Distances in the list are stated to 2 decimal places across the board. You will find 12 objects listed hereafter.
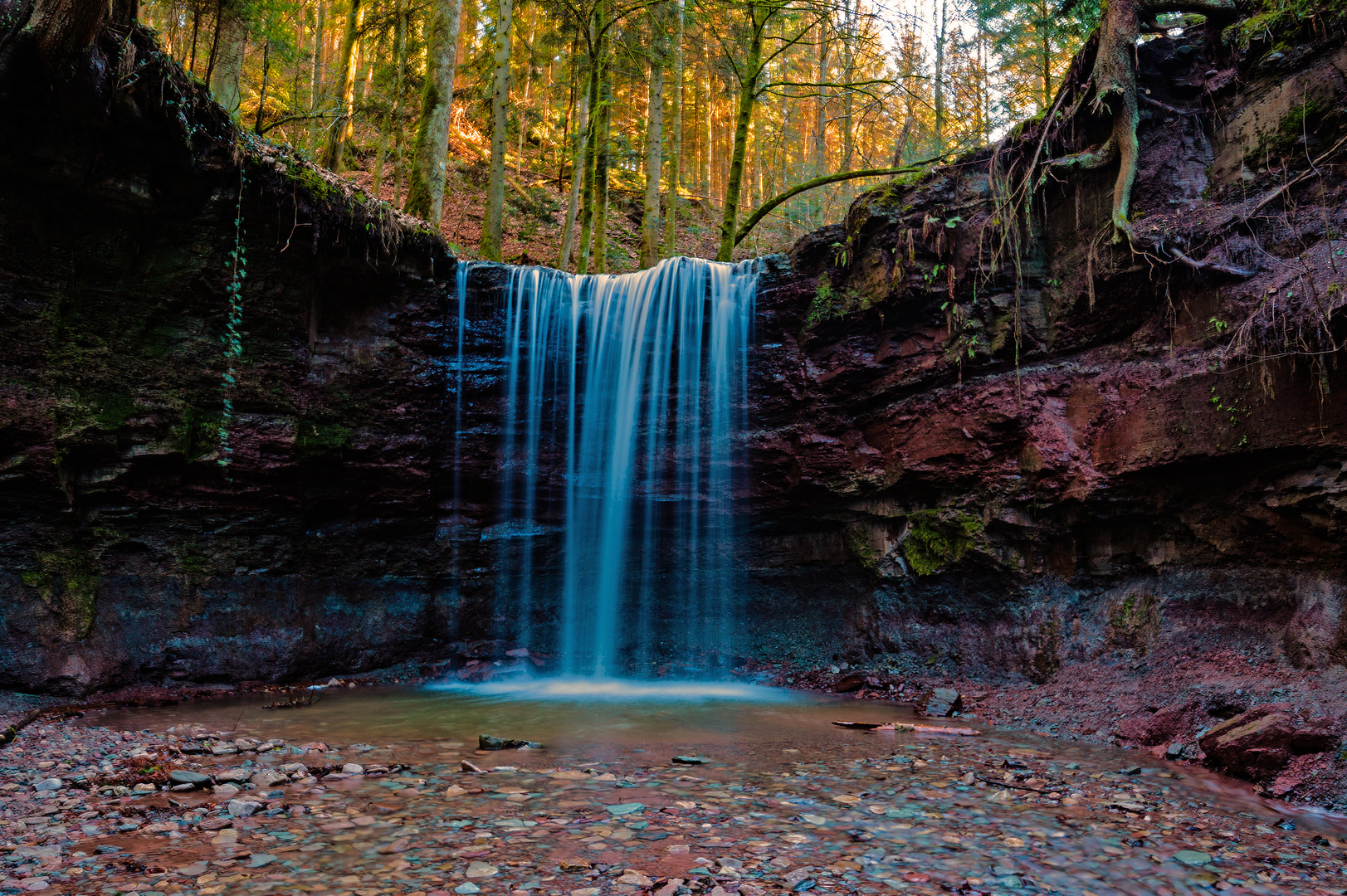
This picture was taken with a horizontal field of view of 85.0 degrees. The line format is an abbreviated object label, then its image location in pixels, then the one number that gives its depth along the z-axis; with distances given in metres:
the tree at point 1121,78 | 7.27
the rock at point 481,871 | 2.98
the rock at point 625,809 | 3.83
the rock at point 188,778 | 4.07
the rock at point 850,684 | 8.35
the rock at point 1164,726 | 5.52
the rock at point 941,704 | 6.99
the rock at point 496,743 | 5.42
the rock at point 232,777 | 4.17
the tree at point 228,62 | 8.36
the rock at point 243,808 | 3.65
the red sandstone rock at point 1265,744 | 4.53
